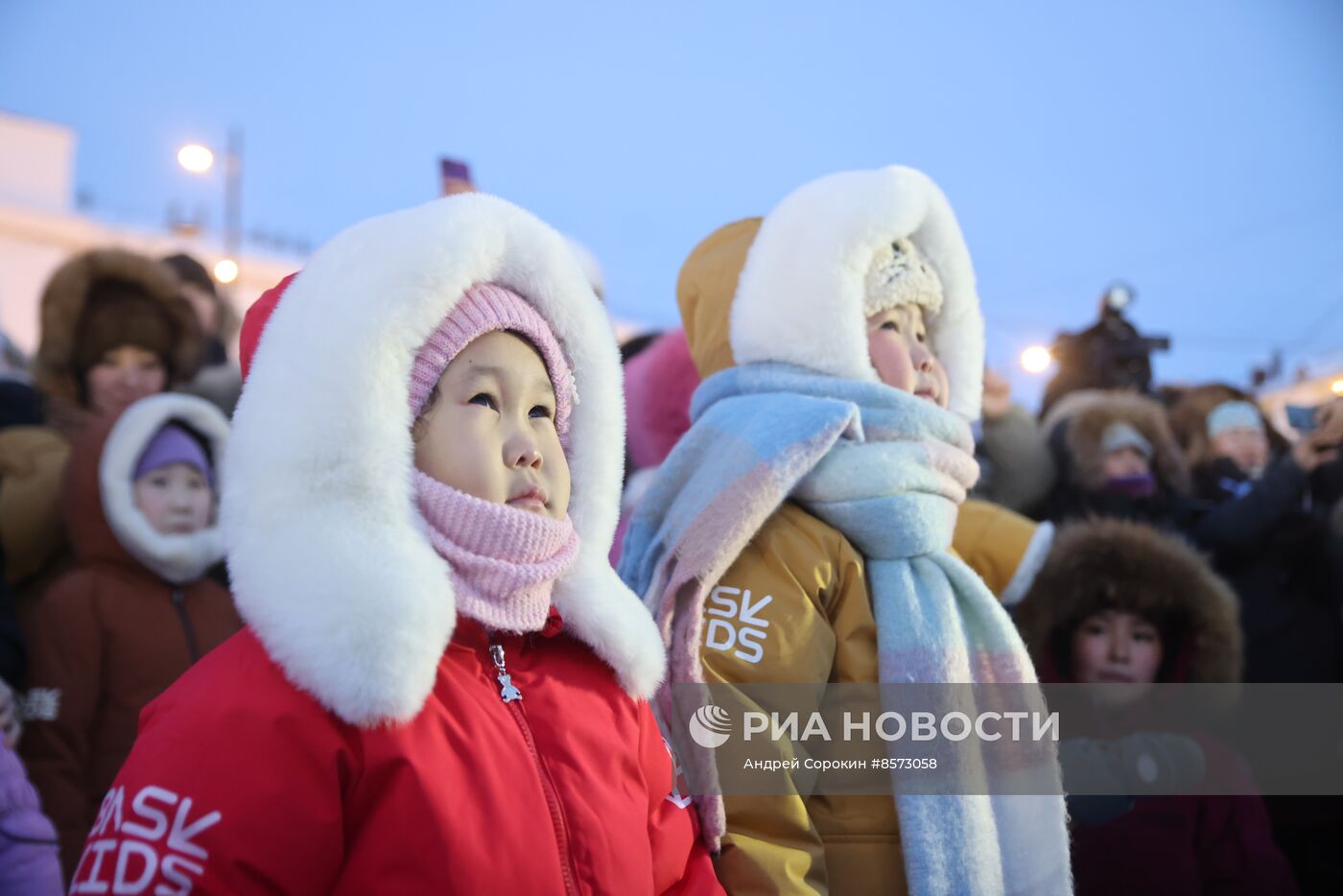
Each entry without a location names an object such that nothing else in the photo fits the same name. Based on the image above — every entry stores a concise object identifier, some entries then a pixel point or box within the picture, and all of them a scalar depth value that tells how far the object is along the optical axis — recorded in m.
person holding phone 3.37
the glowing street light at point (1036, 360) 6.77
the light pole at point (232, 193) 11.03
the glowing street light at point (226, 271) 8.41
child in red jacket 1.18
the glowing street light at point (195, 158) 8.07
